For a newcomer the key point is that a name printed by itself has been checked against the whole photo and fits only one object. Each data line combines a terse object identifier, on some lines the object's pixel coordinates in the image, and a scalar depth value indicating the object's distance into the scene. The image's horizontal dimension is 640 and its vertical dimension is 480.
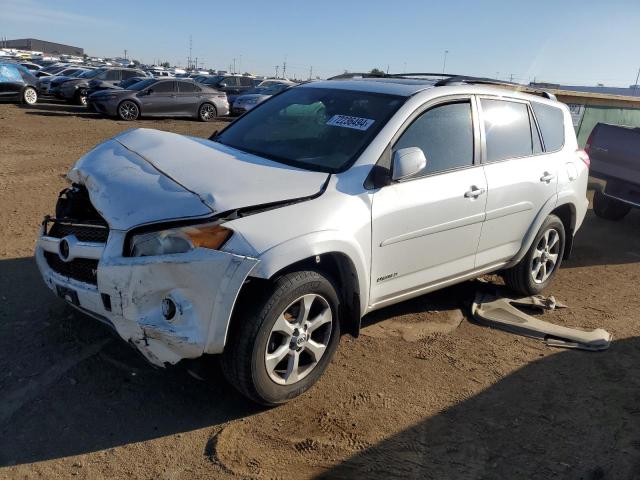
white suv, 2.76
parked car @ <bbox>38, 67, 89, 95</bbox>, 23.36
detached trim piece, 4.34
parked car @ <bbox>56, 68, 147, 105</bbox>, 21.70
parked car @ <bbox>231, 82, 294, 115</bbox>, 21.97
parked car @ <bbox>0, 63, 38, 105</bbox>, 19.00
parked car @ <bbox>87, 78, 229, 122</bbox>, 17.59
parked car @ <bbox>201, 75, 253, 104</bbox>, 25.36
